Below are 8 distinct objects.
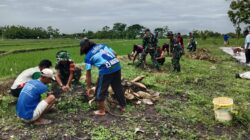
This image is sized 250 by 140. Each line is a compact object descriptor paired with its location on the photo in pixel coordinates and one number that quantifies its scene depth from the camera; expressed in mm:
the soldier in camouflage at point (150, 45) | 7751
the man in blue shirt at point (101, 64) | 4102
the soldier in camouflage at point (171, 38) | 7923
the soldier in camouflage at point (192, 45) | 14245
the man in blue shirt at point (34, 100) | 3887
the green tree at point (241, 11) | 24045
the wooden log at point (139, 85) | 5164
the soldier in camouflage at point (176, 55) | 7633
